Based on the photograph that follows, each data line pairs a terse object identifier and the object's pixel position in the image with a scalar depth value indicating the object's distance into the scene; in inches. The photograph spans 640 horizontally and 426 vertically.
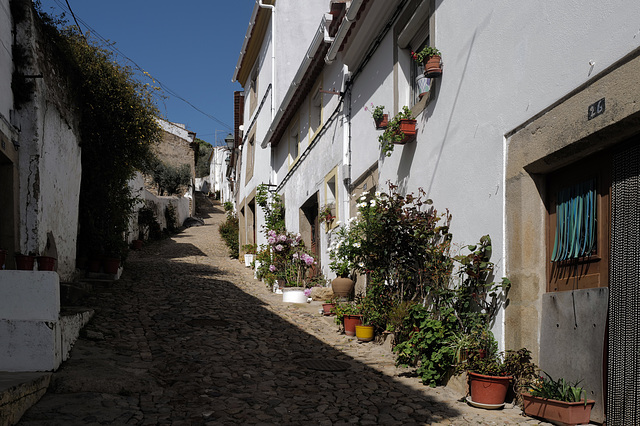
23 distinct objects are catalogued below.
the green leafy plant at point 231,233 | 887.9
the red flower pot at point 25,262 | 233.1
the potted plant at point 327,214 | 450.8
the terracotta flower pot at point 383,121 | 318.3
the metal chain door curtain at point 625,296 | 147.1
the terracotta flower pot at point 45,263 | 244.5
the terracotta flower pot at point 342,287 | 385.1
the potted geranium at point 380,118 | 316.2
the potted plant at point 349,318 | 319.0
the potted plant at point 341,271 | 348.9
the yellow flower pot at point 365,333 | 305.7
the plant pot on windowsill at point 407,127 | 288.2
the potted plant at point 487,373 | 188.5
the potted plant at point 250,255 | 709.5
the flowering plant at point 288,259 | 495.0
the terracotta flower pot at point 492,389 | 188.2
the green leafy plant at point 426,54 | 258.8
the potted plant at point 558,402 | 160.9
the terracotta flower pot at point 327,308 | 377.2
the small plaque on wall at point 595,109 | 155.6
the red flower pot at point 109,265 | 454.3
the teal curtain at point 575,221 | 170.9
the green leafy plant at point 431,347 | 216.7
